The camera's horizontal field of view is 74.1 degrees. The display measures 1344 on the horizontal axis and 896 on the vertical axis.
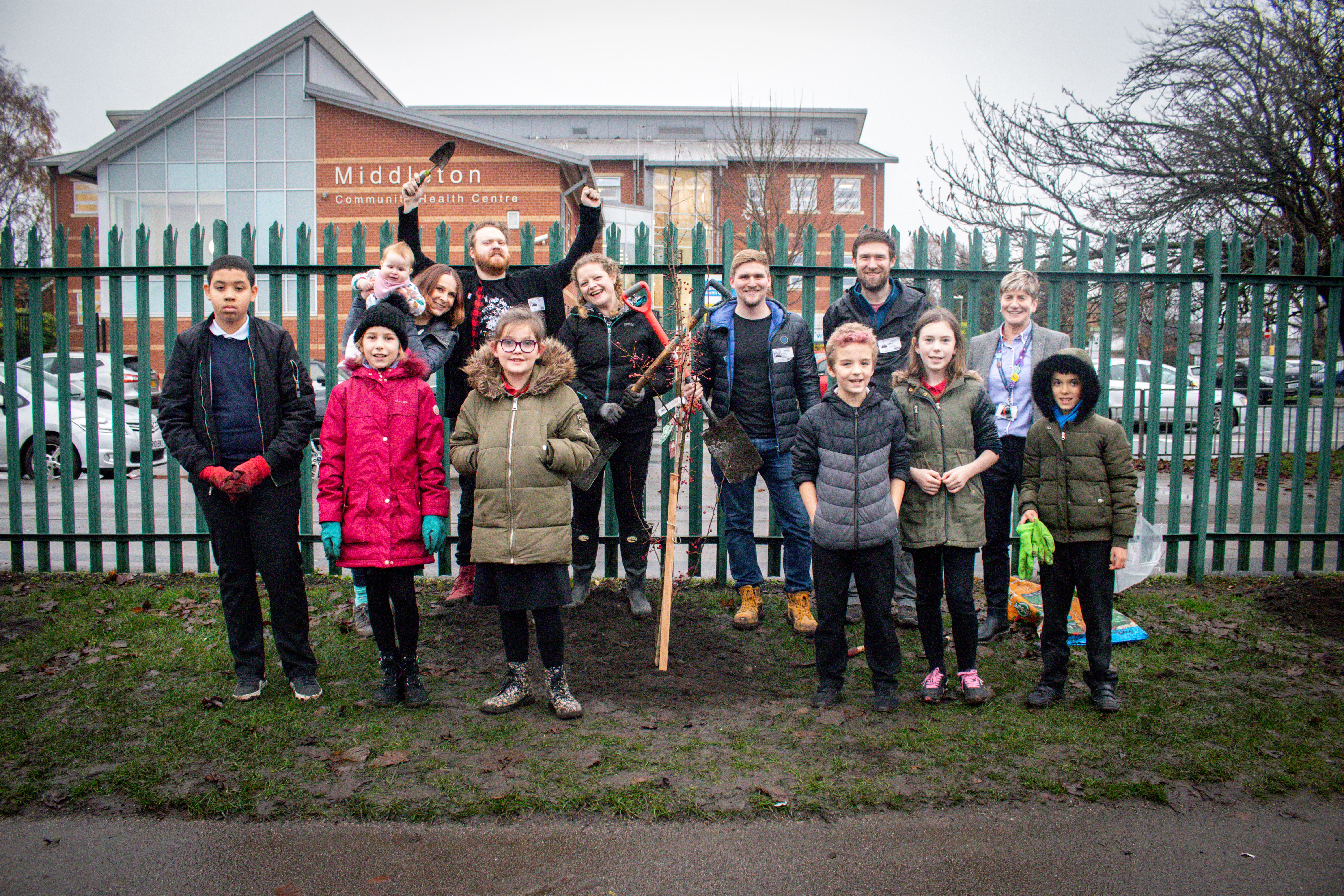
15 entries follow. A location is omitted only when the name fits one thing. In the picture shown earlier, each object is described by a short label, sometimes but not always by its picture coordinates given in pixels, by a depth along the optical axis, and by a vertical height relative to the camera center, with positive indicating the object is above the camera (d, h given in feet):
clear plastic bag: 17.24 -3.21
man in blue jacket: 16.35 -0.04
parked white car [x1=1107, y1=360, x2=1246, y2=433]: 20.26 -0.25
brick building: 86.38 +21.35
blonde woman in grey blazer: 15.98 +0.17
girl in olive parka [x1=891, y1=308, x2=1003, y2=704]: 13.43 -1.45
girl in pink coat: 12.57 -1.44
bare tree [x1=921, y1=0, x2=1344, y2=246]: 32.91 +9.83
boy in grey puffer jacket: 12.98 -1.62
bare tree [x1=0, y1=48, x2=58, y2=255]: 100.68 +26.22
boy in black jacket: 13.24 -1.05
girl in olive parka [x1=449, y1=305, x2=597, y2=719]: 12.51 -1.31
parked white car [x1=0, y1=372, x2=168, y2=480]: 35.42 -2.51
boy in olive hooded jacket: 13.24 -1.72
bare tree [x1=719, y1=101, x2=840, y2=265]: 61.11 +16.08
